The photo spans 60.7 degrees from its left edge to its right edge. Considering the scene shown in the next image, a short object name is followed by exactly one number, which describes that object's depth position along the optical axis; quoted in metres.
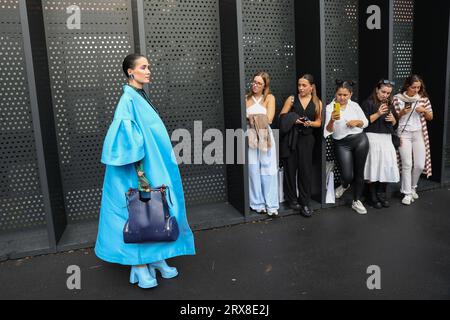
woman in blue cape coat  2.62
